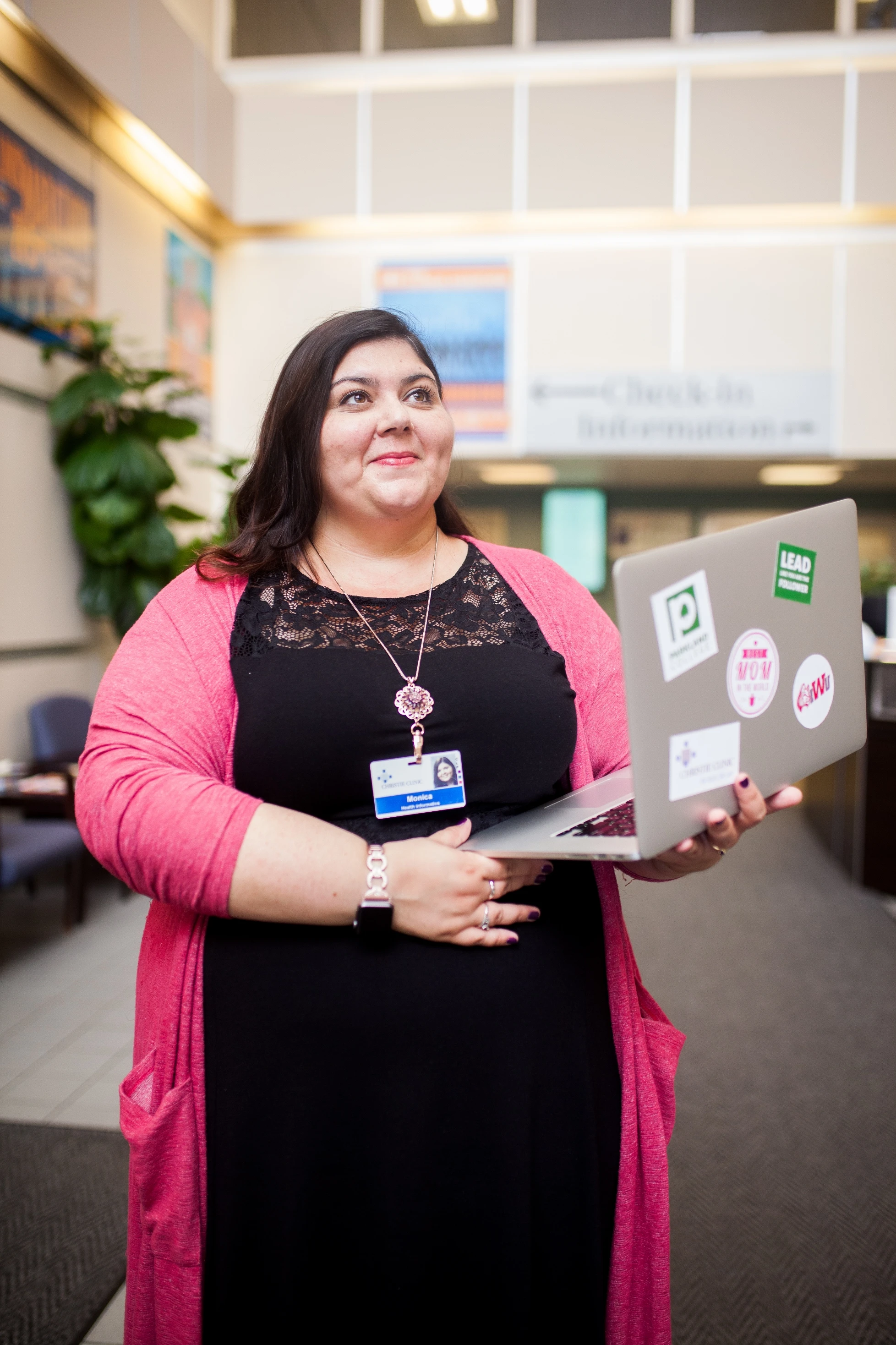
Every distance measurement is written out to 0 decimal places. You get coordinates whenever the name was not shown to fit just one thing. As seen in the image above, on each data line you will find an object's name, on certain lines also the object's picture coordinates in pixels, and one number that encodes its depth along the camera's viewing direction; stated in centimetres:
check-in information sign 549
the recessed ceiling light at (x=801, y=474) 605
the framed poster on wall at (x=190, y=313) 523
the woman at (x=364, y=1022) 92
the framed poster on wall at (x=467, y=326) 562
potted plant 390
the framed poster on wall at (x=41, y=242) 356
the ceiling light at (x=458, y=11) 538
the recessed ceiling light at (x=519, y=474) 627
